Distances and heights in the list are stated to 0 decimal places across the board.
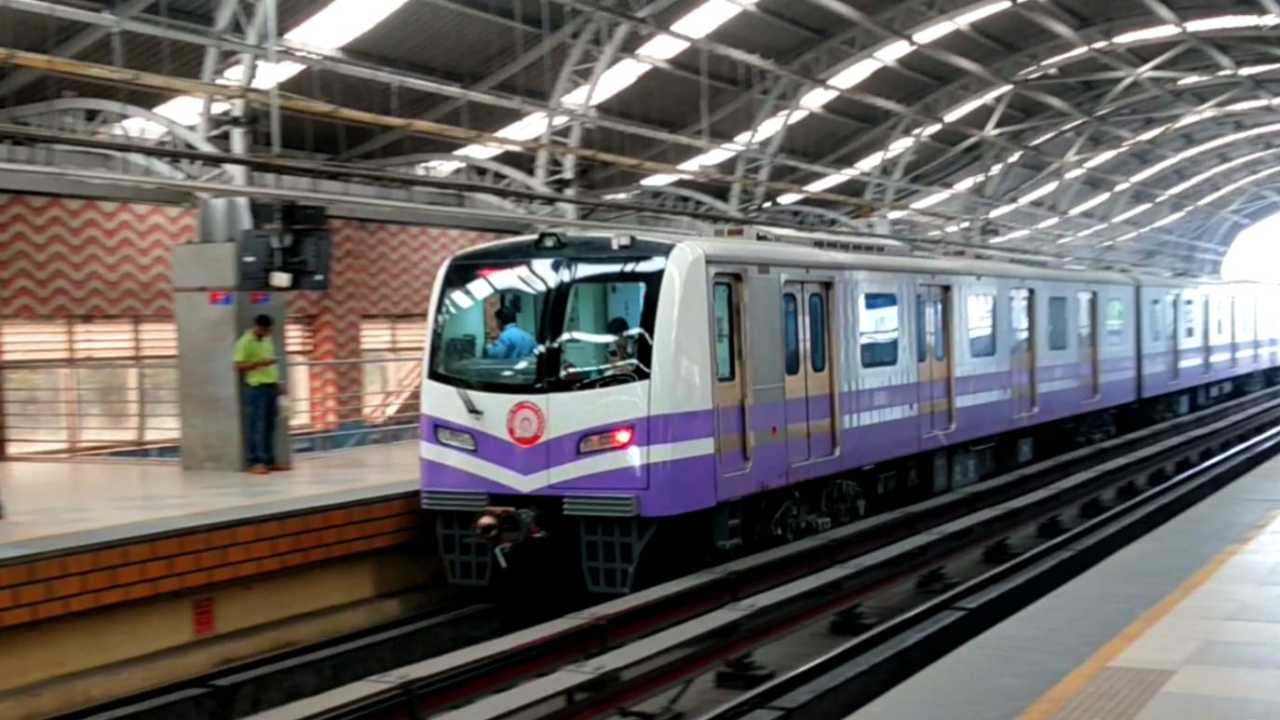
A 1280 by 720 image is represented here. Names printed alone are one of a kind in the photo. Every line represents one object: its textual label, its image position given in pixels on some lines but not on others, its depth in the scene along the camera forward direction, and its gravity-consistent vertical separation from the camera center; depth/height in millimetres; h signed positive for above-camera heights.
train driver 9797 +23
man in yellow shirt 12562 -339
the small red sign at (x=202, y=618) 9086 -1818
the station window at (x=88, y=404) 15273 -560
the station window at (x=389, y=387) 16828 -530
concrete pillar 12898 +228
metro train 9438 -434
